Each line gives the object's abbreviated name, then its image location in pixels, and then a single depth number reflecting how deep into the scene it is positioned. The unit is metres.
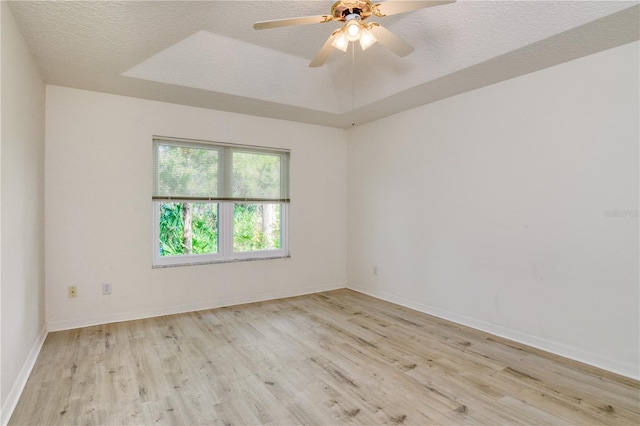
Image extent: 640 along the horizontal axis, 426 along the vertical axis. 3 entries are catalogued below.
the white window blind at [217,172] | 3.85
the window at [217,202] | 3.88
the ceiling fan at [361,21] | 1.92
